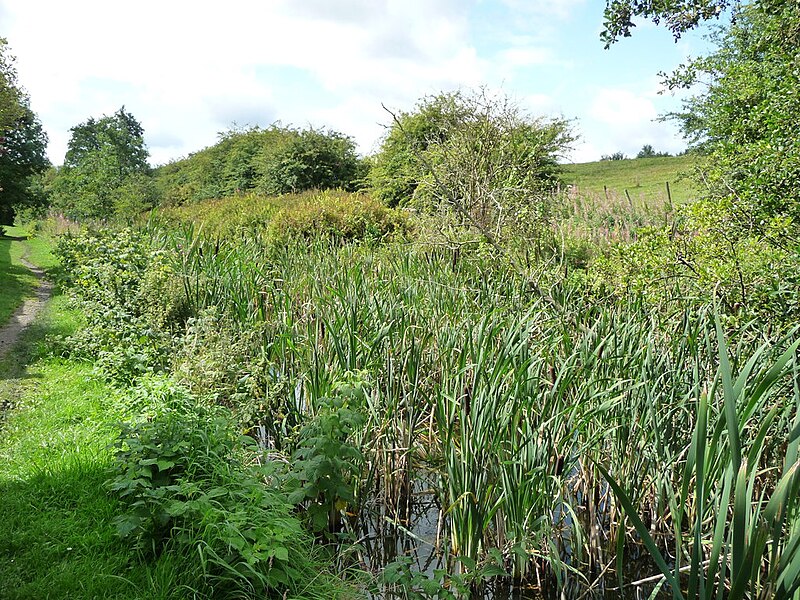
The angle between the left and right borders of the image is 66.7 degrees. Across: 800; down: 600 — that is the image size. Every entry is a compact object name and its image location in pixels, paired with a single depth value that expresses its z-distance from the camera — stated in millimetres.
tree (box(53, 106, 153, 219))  17469
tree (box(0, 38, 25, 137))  12977
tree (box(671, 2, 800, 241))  4656
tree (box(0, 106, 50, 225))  18703
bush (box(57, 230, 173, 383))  5879
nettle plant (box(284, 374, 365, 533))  3359
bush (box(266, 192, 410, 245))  12078
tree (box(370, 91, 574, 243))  8523
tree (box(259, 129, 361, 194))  19875
